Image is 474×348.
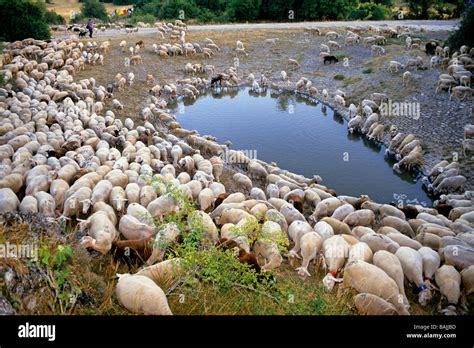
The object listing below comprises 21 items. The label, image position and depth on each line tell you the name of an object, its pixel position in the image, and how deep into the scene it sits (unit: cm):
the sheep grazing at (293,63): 2712
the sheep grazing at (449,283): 794
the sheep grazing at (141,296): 556
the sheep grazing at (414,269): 800
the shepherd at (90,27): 2897
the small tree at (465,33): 2239
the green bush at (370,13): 4184
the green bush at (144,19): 3819
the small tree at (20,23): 2636
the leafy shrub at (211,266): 585
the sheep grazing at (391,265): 796
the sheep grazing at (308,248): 871
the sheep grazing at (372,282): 730
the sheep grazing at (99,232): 812
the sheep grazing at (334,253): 830
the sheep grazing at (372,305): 677
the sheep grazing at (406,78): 2073
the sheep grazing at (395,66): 2256
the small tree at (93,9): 3472
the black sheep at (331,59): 2659
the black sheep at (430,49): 2464
